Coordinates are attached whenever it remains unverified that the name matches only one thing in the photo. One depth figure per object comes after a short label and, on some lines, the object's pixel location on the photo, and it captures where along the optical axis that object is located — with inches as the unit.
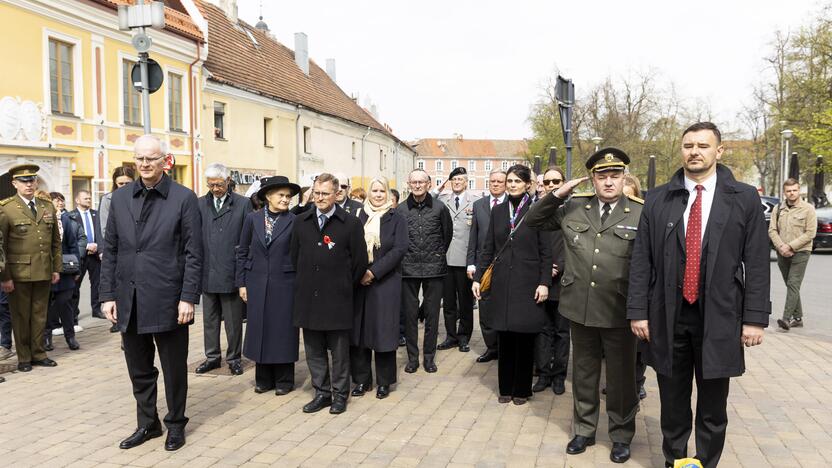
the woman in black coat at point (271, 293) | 238.7
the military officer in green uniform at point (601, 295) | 175.5
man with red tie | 145.8
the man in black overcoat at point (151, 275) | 182.1
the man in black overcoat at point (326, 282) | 216.1
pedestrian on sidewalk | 357.4
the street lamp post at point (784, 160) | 1272.1
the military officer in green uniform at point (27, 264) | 274.5
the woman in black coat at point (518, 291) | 215.9
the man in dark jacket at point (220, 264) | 262.7
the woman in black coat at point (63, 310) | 308.3
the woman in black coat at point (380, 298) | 235.9
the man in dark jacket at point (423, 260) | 272.8
